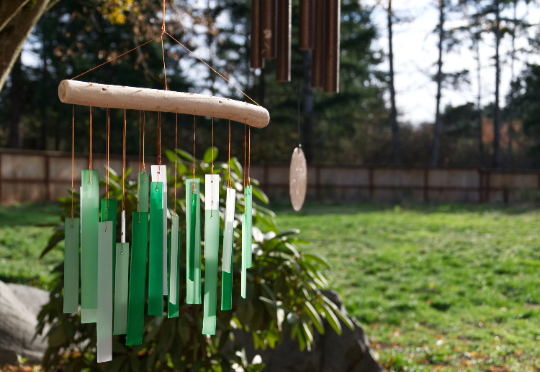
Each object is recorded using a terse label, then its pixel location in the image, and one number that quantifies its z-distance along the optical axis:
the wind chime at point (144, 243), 1.48
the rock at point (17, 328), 4.05
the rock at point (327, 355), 3.80
